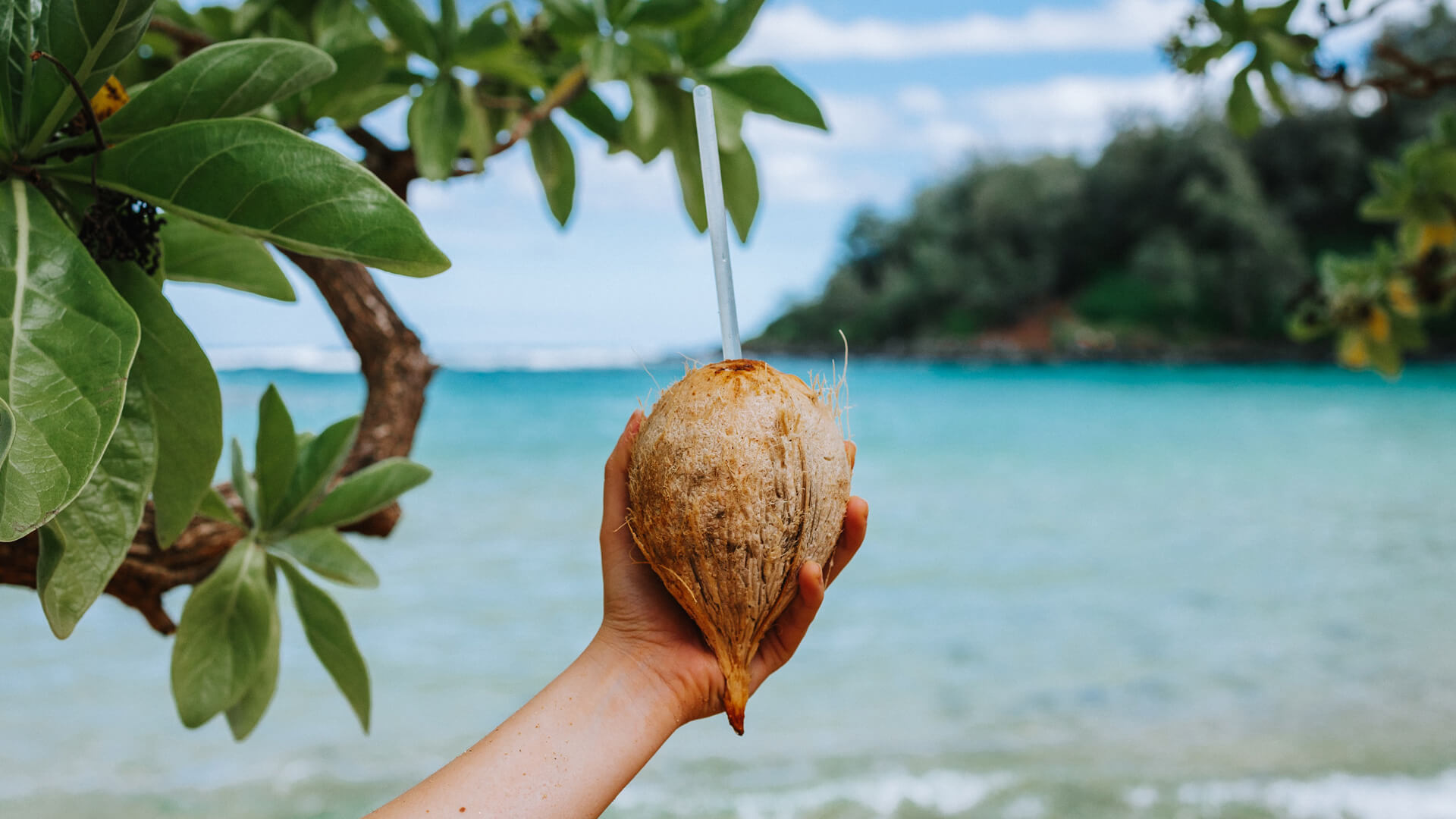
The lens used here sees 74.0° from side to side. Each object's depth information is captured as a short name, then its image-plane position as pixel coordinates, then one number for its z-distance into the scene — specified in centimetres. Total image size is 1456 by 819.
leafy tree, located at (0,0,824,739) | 71
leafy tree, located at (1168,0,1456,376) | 170
